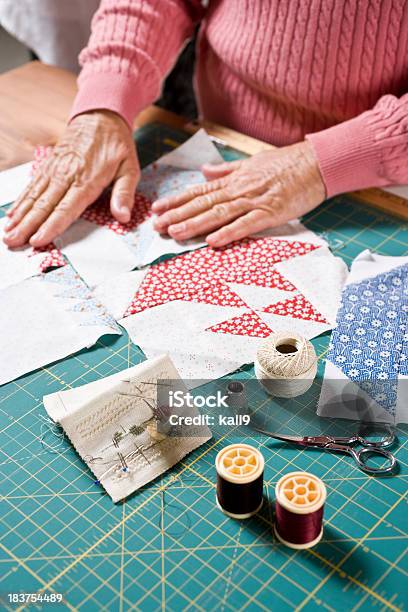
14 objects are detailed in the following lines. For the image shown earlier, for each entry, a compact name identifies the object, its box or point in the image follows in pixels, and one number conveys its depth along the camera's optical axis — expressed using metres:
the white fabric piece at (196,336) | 1.29
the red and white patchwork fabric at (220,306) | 1.31
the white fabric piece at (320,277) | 1.40
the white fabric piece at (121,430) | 1.11
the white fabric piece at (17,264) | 1.49
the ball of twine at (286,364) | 1.19
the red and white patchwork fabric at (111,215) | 1.63
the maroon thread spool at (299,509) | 0.98
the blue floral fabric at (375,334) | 1.25
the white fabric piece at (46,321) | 1.31
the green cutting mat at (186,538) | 0.97
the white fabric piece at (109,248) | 1.51
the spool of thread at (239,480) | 1.02
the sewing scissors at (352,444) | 1.13
